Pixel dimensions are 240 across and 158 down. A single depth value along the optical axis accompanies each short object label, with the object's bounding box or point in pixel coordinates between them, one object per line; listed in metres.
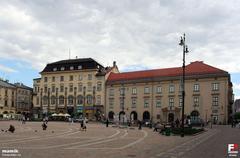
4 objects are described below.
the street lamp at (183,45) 21.52
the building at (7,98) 71.85
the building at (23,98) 77.12
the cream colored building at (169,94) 51.49
